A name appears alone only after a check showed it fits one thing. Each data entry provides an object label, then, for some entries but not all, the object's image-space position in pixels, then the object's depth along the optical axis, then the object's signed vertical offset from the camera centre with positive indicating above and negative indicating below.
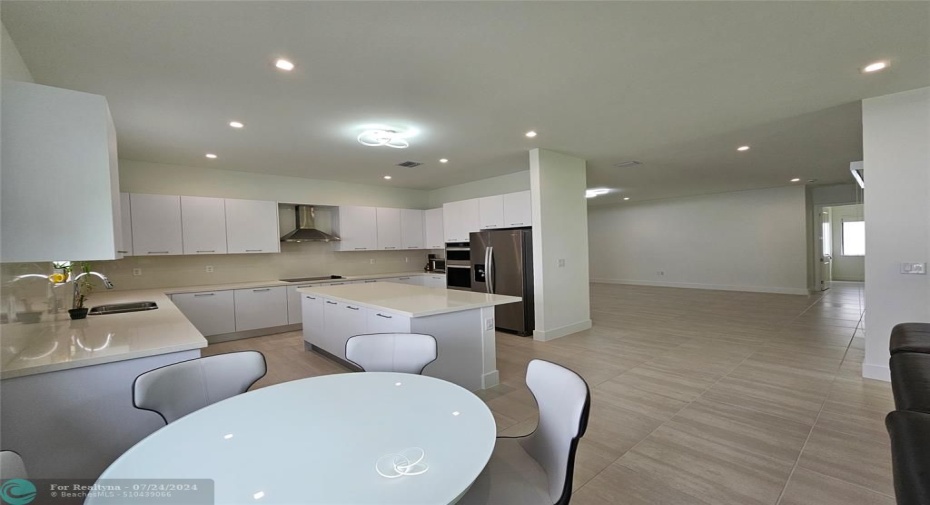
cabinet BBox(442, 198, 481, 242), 6.03 +0.49
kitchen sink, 3.16 -0.45
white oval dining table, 0.90 -0.59
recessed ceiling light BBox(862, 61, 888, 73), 2.56 +1.19
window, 10.25 -0.16
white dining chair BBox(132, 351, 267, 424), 1.55 -0.59
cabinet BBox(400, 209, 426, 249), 7.08 +0.40
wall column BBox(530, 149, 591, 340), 4.76 -0.01
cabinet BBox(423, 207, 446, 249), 7.11 +0.38
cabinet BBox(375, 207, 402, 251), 6.77 +0.41
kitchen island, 2.96 -0.65
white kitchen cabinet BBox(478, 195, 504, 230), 5.57 +0.55
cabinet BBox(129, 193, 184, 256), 4.61 +0.45
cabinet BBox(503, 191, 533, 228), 5.14 +0.53
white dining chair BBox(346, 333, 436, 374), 2.10 -0.60
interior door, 8.98 -0.35
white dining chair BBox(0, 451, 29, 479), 0.98 -0.57
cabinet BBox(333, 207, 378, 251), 6.35 +0.41
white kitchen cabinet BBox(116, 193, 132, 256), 4.47 +0.47
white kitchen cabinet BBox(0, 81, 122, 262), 1.58 +0.40
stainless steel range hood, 5.90 +0.38
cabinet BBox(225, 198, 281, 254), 5.29 +0.43
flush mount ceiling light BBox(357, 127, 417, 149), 3.61 +1.14
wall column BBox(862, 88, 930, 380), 3.04 +0.17
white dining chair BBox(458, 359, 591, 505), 1.24 -0.83
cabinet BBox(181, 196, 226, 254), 4.97 +0.45
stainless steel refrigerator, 5.12 -0.38
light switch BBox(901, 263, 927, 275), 3.04 -0.32
